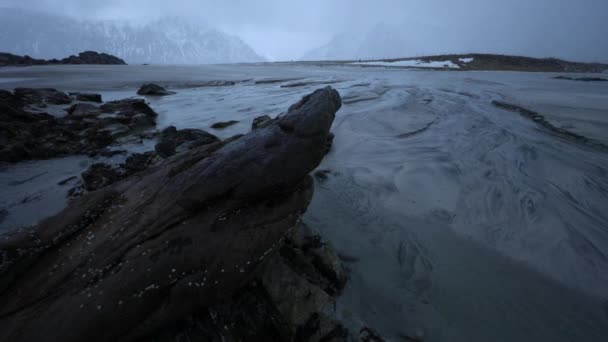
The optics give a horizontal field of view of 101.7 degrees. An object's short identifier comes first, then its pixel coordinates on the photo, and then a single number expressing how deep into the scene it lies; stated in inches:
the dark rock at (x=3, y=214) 121.9
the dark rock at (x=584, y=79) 708.7
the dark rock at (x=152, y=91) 491.8
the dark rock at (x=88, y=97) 382.5
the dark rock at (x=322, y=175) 171.8
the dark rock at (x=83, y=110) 273.6
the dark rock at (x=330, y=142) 213.0
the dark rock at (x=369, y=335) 79.2
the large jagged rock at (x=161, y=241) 65.1
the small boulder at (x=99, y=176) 149.7
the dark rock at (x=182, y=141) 196.1
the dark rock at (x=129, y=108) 285.4
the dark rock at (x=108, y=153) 195.3
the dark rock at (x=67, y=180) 155.1
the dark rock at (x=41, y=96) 310.8
